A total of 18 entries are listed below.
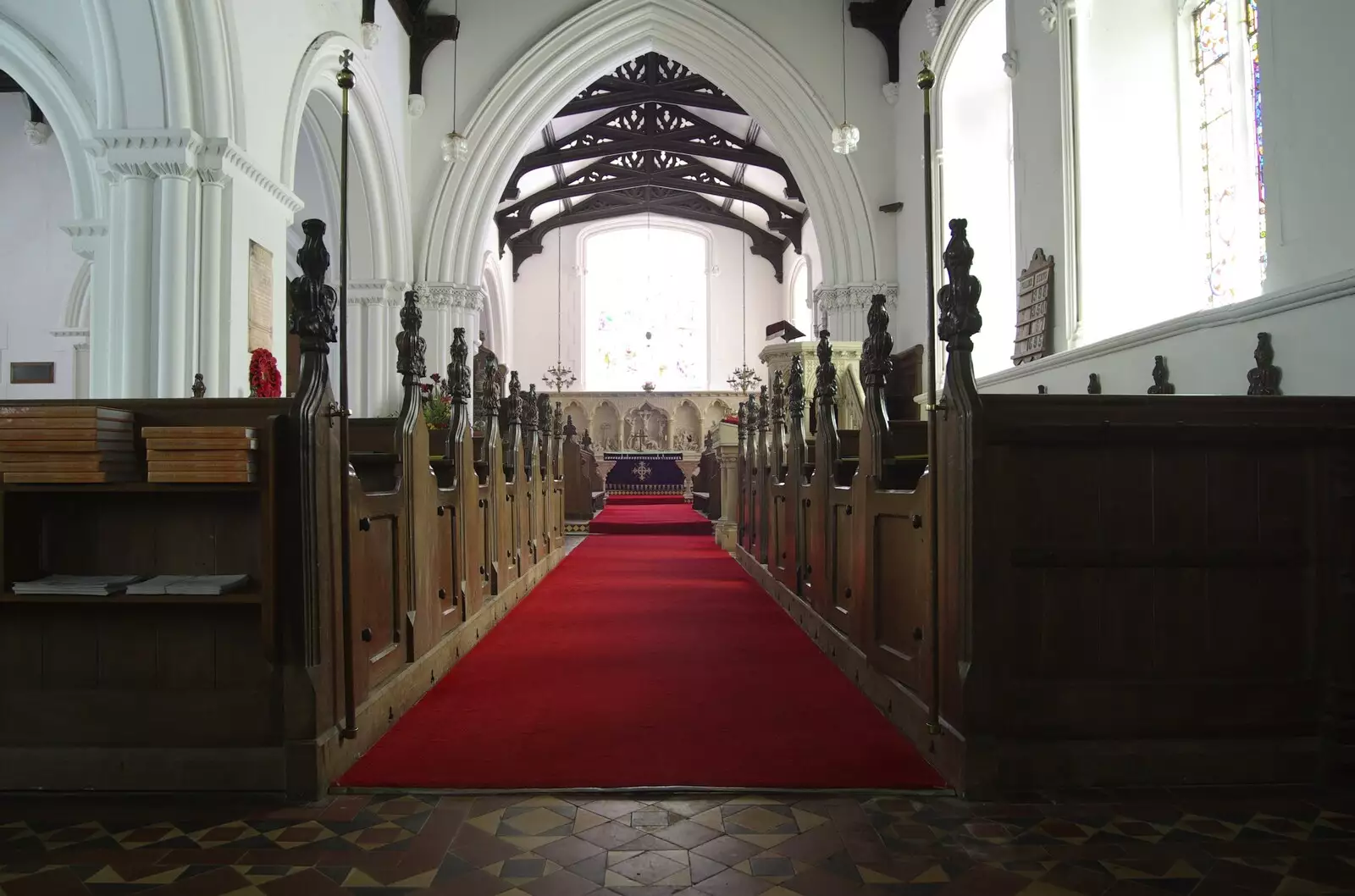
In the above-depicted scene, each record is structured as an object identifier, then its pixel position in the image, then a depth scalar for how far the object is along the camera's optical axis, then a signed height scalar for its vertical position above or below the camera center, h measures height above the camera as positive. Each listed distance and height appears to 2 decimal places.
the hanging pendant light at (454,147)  10.09 +3.47
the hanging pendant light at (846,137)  9.92 +3.46
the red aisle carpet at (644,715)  2.19 -0.78
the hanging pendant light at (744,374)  17.94 +1.59
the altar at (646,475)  15.33 -0.36
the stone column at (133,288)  5.78 +1.10
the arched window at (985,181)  8.88 +2.72
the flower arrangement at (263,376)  6.15 +0.56
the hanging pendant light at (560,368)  18.84 +1.84
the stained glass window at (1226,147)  5.14 +1.79
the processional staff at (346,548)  2.27 -0.23
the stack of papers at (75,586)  2.12 -0.30
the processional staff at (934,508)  2.22 -0.14
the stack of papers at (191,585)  2.13 -0.30
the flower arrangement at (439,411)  9.34 +0.48
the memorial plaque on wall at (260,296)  6.57 +1.19
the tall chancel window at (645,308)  19.97 +3.24
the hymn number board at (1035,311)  6.43 +1.02
